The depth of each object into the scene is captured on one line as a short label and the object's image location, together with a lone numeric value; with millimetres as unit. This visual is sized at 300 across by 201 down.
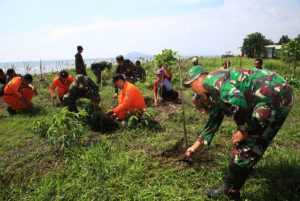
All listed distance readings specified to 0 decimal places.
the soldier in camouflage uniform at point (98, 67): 10883
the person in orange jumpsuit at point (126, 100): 5695
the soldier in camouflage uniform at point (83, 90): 6914
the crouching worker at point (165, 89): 8008
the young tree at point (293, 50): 14288
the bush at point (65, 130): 4660
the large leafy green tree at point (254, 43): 48681
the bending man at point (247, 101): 2572
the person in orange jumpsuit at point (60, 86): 8346
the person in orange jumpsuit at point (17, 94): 7809
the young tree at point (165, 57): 11016
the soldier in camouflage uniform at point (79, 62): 10155
